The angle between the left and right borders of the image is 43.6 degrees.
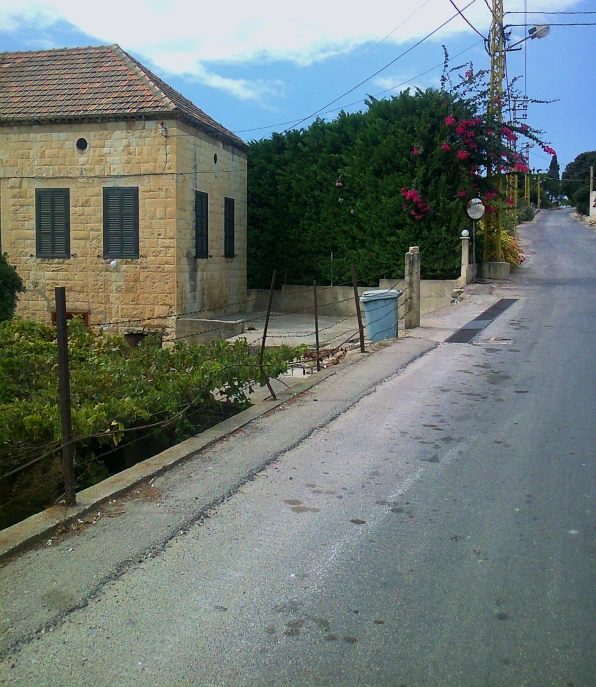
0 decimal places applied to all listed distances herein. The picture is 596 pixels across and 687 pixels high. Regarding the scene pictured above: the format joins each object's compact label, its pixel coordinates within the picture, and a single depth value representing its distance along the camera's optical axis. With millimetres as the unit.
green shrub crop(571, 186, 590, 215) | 64250
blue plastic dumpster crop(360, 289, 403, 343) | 13297
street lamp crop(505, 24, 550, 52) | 22484
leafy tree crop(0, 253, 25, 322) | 14109
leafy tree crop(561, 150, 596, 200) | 77750
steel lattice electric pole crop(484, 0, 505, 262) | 20859
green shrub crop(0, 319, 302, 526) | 6480
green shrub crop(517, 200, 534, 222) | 60938
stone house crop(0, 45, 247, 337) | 18234
